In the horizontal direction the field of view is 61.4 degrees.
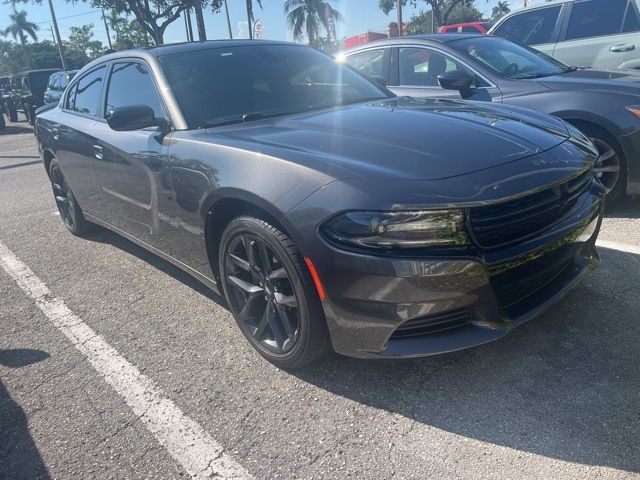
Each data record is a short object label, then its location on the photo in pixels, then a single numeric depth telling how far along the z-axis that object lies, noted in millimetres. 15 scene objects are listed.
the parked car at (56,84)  13992
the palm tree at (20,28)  75938
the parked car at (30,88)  18234
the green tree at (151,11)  27125
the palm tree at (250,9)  32931
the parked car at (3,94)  21688
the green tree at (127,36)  45581
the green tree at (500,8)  60450
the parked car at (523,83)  4180
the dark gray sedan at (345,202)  2086
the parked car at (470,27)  14860
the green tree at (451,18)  52456
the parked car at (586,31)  6387
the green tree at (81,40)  72000
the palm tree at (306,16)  38638
